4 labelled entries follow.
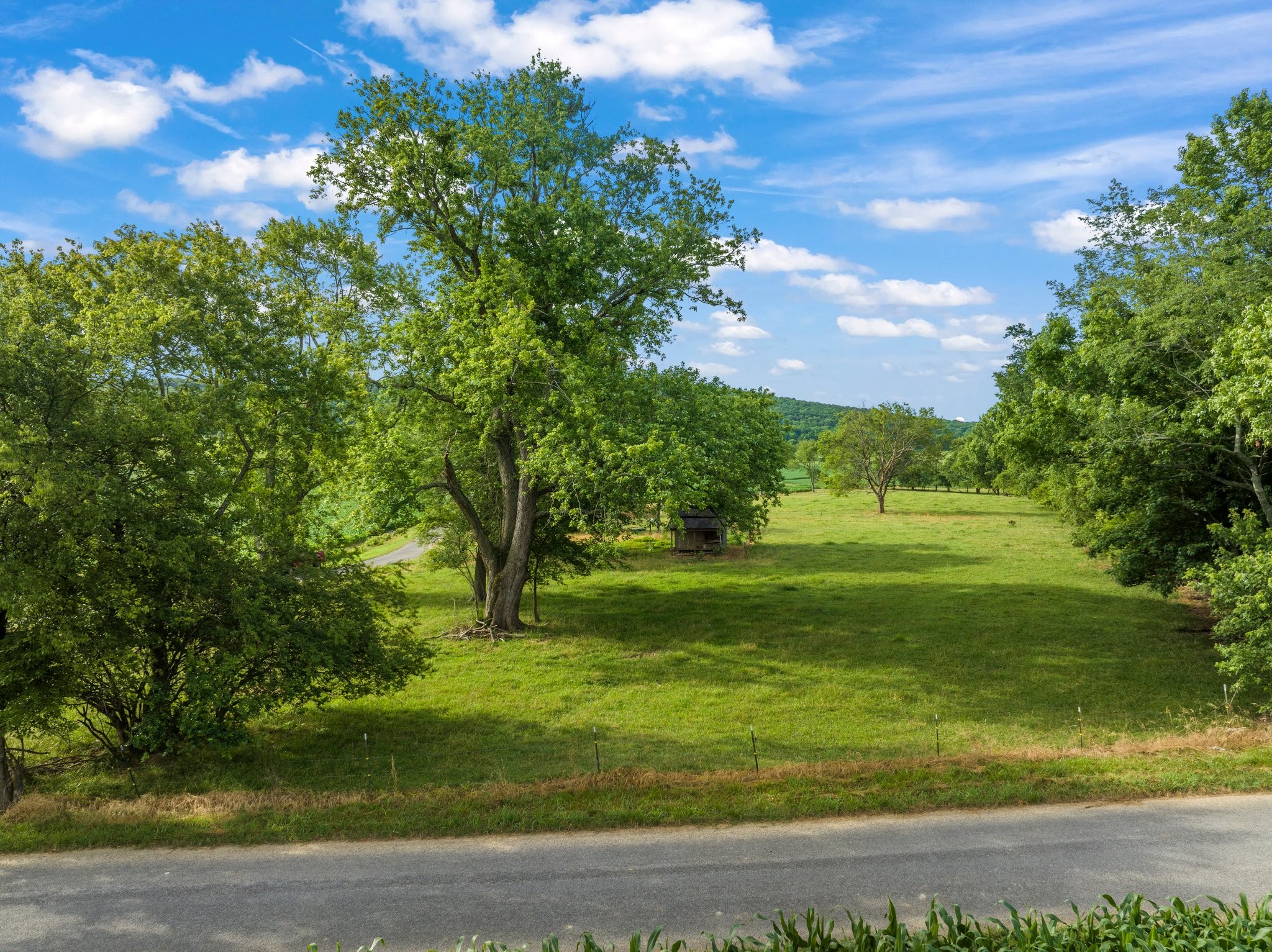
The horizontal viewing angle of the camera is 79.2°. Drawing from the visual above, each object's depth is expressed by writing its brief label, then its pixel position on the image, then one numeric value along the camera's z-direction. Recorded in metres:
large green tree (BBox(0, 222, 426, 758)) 14.38
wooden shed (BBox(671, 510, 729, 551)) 52.50
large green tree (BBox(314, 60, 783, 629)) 24.56
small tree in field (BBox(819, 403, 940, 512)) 81.50
